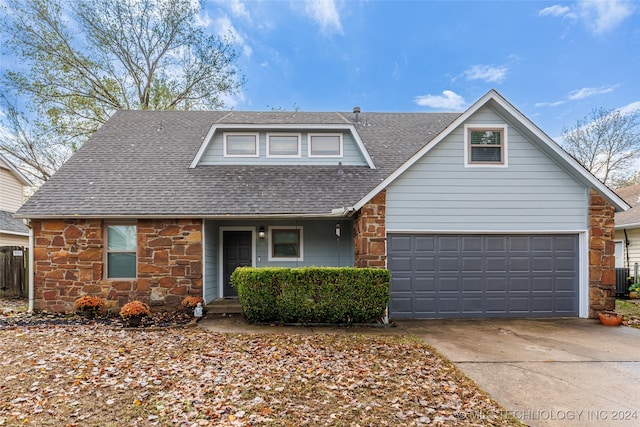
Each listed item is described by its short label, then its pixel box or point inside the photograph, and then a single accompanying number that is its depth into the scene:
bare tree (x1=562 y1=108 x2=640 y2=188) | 21.27
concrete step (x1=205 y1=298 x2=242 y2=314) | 8.63
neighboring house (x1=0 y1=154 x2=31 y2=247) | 14.25
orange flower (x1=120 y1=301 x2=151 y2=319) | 7.32
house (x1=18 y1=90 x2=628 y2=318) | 8.00
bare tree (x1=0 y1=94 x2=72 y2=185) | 16.27
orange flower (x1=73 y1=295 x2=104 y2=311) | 8.09
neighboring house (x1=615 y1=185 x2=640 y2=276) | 13.28
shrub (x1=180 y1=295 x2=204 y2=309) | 8.36
